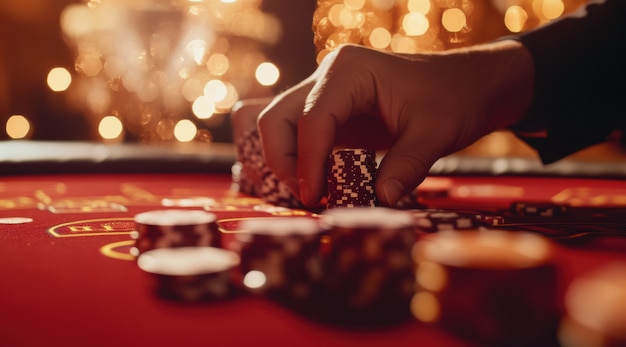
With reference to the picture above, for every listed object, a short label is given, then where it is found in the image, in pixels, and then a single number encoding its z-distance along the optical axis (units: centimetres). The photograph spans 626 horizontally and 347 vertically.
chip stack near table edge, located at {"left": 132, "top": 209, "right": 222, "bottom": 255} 44
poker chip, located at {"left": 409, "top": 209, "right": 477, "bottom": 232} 51
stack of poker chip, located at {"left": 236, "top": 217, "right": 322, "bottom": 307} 37
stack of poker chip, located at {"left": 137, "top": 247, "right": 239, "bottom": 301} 37
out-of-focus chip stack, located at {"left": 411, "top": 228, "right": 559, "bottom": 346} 33
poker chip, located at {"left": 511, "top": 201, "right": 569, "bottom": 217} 60
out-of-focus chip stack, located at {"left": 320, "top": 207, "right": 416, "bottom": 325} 35
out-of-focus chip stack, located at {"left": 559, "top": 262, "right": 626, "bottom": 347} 29
